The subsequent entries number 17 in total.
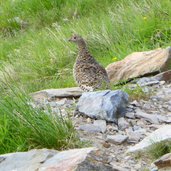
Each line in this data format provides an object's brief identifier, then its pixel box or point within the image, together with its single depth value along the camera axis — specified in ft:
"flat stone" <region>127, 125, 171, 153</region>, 39.83
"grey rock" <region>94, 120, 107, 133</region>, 44.71
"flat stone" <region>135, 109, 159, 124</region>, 46.50
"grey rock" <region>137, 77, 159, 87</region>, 56.13
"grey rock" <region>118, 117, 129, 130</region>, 45.47
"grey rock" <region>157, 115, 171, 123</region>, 46.62
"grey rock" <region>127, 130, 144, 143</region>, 43.38
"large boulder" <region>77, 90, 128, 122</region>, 46.42
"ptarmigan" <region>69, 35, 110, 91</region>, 56.03
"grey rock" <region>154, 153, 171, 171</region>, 36.76
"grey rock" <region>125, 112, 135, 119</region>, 47.18
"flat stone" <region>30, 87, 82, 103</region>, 56.39
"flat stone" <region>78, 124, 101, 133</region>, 44.45
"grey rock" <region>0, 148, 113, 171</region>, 36.17
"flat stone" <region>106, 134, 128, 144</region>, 42.68
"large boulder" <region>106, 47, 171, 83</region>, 62.28
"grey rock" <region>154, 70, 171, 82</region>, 57.62
